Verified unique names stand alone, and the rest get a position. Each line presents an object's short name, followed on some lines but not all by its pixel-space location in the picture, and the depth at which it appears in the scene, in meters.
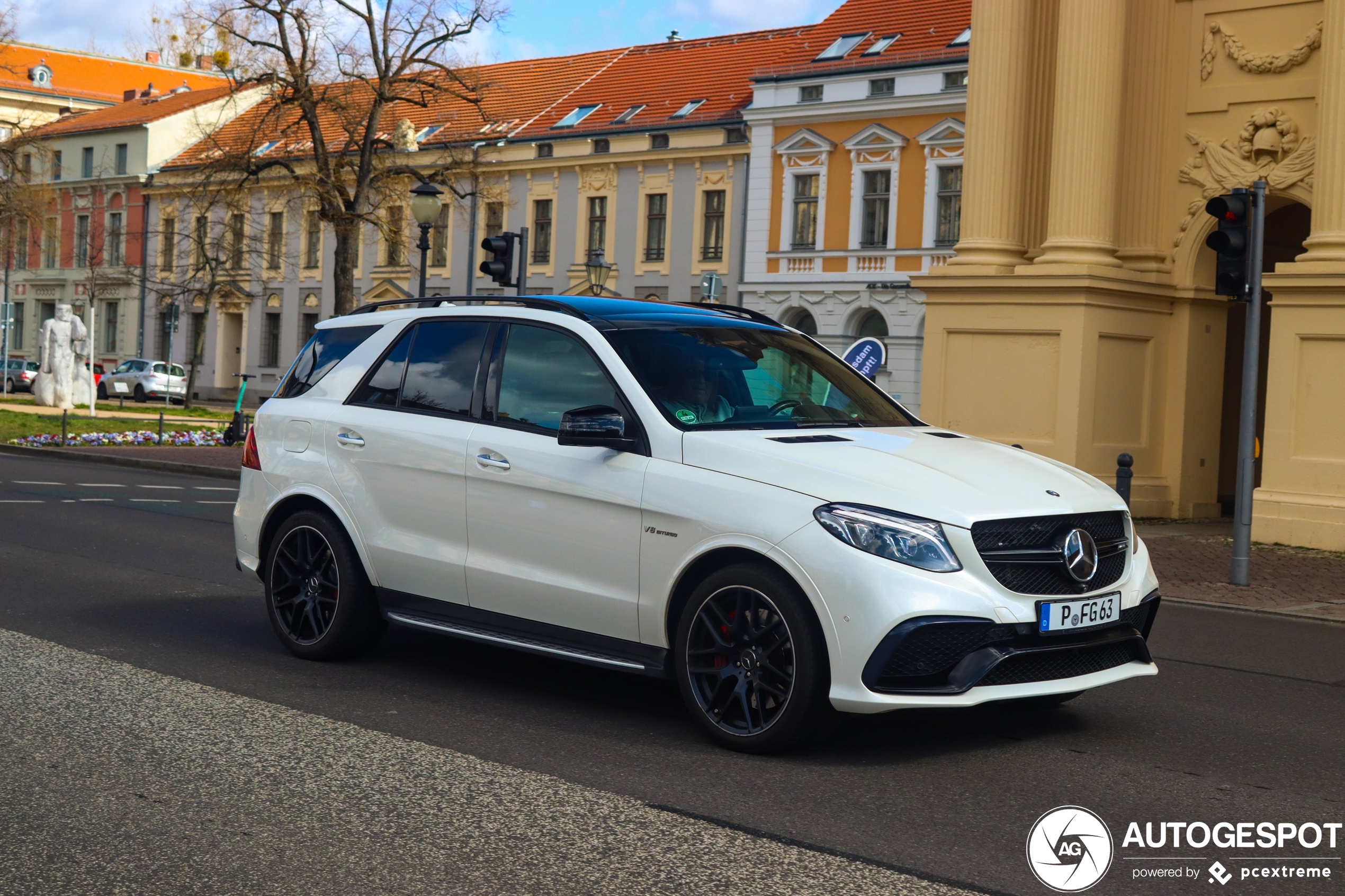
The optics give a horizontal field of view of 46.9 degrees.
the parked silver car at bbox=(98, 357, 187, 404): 56.50
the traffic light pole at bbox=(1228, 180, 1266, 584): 13.23
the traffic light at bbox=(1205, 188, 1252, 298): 13.19
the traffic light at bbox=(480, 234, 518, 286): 19.31
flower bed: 28.91
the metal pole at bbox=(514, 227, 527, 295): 19.45
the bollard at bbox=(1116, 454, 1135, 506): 16.81
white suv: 5.73
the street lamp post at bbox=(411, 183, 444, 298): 22.28
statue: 40.72
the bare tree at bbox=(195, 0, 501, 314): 34.47
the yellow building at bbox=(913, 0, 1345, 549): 19.84
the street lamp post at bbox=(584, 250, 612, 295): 33.06
